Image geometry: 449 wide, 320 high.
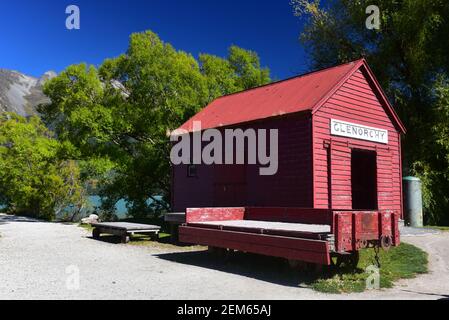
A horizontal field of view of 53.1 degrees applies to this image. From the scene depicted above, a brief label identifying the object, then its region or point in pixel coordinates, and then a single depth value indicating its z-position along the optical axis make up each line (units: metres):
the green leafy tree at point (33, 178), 31.83
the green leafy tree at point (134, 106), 24.02
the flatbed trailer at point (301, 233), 8.02
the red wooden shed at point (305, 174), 9.06
